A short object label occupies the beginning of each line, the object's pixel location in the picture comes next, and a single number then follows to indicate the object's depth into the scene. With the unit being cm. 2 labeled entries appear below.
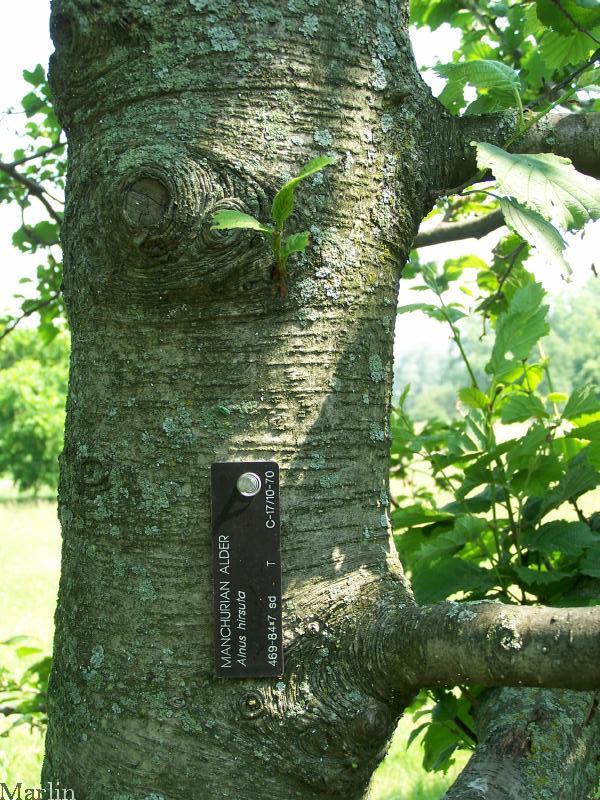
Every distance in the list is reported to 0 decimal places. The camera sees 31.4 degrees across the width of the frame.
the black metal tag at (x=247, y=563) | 57
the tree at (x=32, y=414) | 1964
